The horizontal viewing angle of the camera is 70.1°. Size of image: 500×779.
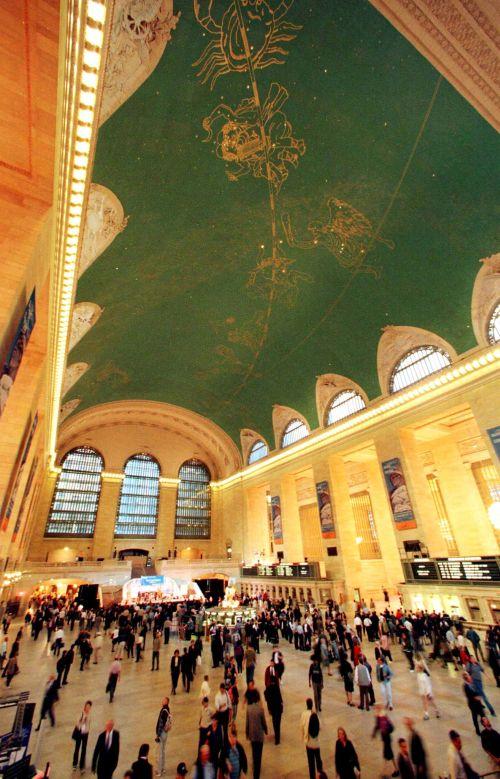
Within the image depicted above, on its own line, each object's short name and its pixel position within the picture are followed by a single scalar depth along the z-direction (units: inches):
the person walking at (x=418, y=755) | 140.1
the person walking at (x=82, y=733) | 178.7
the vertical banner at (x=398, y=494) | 586.6
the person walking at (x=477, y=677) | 219.3
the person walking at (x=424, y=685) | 219.8
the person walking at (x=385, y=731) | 162.6
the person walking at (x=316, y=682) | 238.2
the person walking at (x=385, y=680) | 231.6
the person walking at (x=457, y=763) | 133.0
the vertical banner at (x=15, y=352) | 202.2
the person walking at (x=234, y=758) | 146.3
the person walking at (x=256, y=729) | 170.2
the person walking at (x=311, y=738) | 161.9
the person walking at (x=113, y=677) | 263.4
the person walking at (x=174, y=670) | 282.6
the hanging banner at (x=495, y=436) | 497.0
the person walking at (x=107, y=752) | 156.7
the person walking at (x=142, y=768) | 139.5
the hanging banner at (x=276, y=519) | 883.4
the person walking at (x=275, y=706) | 203.3
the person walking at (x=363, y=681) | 240.4
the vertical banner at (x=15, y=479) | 322.0
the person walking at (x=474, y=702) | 190.7
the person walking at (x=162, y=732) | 174.7
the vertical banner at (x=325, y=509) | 738.2
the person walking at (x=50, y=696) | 220.6
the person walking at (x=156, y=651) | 361.8
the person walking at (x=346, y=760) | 141.3
